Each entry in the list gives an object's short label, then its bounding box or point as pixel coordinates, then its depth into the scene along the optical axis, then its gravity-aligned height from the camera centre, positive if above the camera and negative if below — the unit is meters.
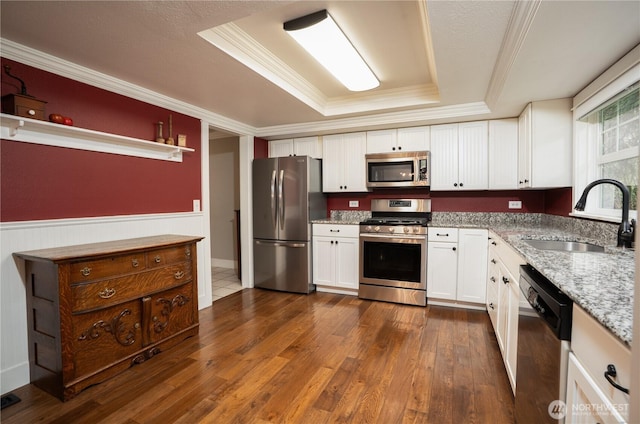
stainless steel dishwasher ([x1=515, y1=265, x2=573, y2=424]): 1.02 -0.58
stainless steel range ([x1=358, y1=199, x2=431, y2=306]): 3.40 -0.65
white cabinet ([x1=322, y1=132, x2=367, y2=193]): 4.01 +0.58
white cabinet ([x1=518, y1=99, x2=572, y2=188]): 2.64 +0.56
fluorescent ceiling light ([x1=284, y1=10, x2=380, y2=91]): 2.01 +1.20
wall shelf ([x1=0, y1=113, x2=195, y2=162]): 1.93 +0.52
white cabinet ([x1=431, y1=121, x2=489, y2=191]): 3.47 +0.58
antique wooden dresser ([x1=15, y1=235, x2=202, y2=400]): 1.83 -0.70
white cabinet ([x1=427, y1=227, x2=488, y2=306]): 3.20 -0.66
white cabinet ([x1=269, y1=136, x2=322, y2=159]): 4.26 +0.85
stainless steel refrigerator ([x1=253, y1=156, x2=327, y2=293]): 3.91 -0.18
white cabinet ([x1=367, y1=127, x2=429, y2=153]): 3.70 +0.83
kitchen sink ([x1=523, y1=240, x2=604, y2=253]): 1.99 -0.28
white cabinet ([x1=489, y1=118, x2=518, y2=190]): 3.34 +0.57
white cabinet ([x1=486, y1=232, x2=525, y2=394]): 1.76 -0.66
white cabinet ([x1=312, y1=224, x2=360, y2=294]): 3.77 -0.67
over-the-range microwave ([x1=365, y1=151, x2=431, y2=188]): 3.61 +0.45
